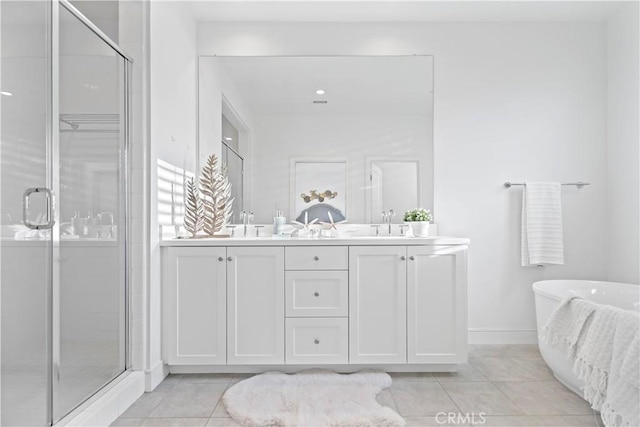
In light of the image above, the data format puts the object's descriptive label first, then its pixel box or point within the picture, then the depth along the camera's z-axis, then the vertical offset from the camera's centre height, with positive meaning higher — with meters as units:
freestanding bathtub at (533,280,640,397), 2.33 -0.53
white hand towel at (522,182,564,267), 3.16 -0.05
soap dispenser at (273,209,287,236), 3.15 -0.06
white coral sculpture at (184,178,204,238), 2.77 +0.02
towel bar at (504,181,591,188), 3.23 +0.25
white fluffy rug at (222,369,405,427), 1.99 -0.96
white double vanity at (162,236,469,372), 2.54 -0.51
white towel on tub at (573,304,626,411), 1.84 -0.62
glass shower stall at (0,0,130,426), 1.50 +0.02
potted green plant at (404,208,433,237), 3.11 -0.04
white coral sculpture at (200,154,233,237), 2.83 +0.13
